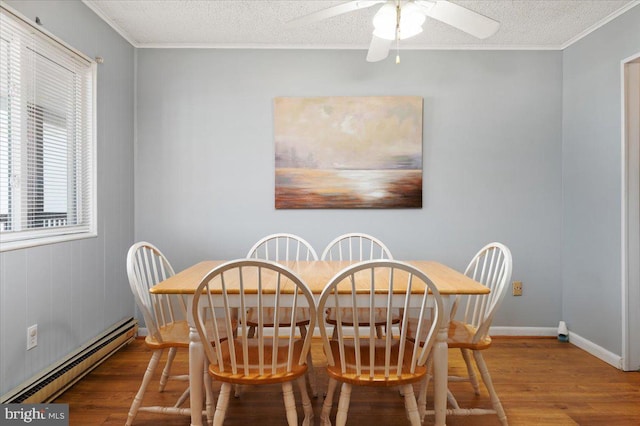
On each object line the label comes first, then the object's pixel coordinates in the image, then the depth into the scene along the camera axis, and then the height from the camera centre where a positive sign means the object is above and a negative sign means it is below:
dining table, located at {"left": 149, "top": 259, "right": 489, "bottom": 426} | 1.72 -0.54
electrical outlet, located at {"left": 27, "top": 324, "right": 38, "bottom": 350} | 2.10 -0.62
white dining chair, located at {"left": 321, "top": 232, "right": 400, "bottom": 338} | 2.35 -0.30
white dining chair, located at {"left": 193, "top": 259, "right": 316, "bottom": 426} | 1.56 -0.52
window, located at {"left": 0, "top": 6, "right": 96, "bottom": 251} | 2.02 +0.45
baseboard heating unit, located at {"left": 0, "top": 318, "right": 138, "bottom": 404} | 2.01 -0.86
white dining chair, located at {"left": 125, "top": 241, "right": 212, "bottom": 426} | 1.90 -0.59
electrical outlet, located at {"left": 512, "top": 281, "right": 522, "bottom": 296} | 3.34 -0.59
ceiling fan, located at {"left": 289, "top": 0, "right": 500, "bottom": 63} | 1.81 +0.91
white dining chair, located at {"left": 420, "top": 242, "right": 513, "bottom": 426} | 1.90 -0.59
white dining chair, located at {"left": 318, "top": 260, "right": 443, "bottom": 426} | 1.56 -0.57
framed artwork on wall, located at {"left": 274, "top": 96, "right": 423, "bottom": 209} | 3.29 +0.61
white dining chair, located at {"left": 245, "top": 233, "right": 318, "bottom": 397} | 2.24 -0.58
